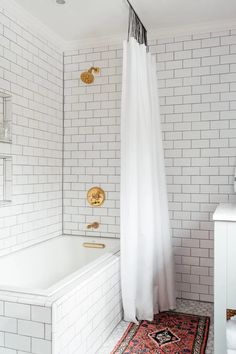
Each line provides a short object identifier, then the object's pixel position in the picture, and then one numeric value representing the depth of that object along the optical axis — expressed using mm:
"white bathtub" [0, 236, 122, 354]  1851
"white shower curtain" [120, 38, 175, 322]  2707
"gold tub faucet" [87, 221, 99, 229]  3455
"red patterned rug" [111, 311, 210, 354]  2410
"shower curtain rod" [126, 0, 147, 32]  2795
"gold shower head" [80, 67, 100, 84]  3465
